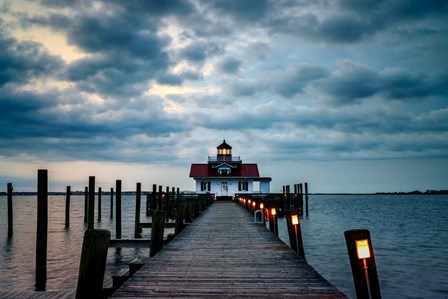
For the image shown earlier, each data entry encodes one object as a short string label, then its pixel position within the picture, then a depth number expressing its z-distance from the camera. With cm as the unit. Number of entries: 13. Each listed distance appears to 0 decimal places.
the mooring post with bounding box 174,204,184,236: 1542
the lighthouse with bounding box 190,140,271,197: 6153
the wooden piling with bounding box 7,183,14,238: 2873
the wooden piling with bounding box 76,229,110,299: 541
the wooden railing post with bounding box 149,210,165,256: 1019
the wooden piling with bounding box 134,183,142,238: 2329
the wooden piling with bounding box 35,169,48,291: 1226
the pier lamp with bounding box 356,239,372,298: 596
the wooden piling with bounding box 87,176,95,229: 2142
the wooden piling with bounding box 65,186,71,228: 3534
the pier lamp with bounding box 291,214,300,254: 1213
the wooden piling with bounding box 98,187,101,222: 4434
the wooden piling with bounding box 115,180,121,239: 2264
